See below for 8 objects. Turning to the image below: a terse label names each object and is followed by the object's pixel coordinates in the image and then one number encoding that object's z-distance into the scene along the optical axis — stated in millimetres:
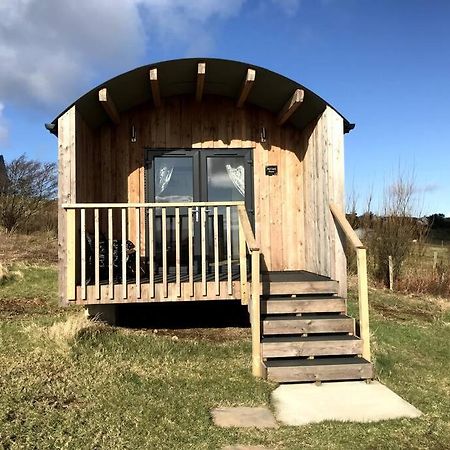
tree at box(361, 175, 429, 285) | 11898
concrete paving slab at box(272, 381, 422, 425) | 3605
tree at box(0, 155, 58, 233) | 16406
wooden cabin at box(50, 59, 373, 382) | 5012
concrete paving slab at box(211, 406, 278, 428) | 3391
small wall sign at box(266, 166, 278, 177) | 6969
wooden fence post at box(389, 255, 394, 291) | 11789
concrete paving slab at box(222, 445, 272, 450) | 3002
